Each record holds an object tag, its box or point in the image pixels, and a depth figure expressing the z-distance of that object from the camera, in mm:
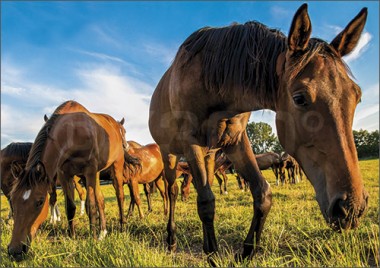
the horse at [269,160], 20750
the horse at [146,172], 8875
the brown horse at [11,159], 7021
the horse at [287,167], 18920
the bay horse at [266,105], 1834
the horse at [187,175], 11992
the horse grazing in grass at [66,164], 3627
